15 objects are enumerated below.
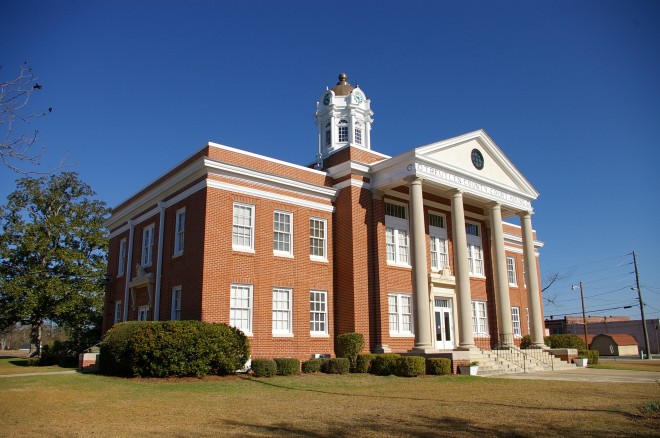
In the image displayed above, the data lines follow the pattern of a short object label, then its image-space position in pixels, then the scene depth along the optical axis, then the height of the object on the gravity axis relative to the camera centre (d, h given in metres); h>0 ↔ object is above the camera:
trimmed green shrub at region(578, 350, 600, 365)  30.28 -0.73
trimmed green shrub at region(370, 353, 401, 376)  21.95 -0.75
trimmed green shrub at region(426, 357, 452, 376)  21.73 -0.88
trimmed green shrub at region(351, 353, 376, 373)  22.78 -0.69
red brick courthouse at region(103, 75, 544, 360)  23.58 +4.69
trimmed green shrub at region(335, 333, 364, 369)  23.89 +0.01
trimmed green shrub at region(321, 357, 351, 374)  22.05 -0.80
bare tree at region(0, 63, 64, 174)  7.43 +3.34
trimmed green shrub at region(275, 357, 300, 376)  20.81 -0.74
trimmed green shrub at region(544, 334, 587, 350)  33.03 +0.03
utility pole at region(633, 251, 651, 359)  48.47 +3.46
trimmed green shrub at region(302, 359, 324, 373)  21.86 -0.78
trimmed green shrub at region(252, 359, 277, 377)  19.83 -0.76
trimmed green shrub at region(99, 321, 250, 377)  18.28 -0.06
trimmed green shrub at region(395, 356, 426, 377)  21.27 -0.81
